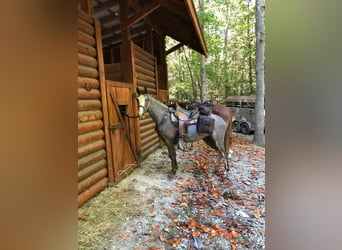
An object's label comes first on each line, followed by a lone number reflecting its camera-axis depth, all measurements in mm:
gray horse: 4727
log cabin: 3492
